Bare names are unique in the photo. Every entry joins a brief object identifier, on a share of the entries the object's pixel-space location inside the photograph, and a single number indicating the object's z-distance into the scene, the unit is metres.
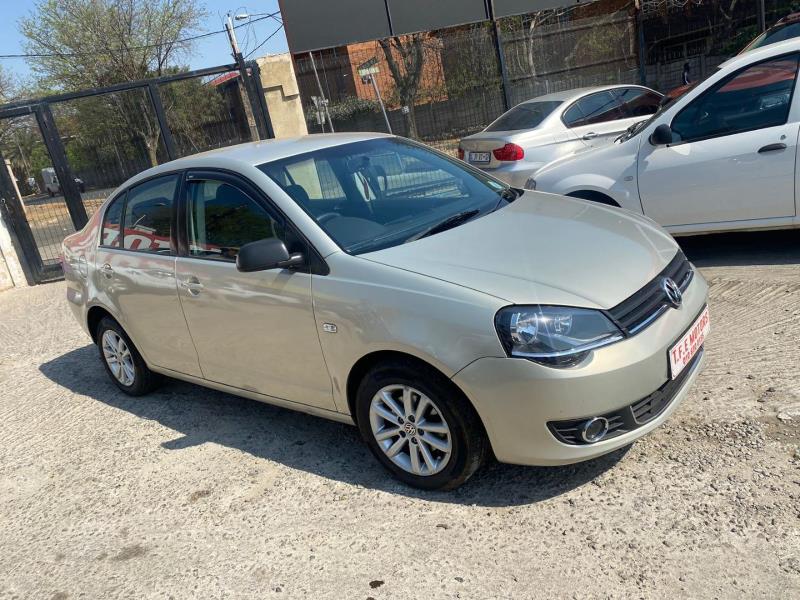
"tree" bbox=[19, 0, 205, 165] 25.58
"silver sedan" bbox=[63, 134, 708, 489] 2.85
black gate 10.01
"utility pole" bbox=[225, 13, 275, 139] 10.61
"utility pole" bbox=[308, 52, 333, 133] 17.59
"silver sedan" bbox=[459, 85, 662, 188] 8.14
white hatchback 5.19
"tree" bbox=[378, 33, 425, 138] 18.95
